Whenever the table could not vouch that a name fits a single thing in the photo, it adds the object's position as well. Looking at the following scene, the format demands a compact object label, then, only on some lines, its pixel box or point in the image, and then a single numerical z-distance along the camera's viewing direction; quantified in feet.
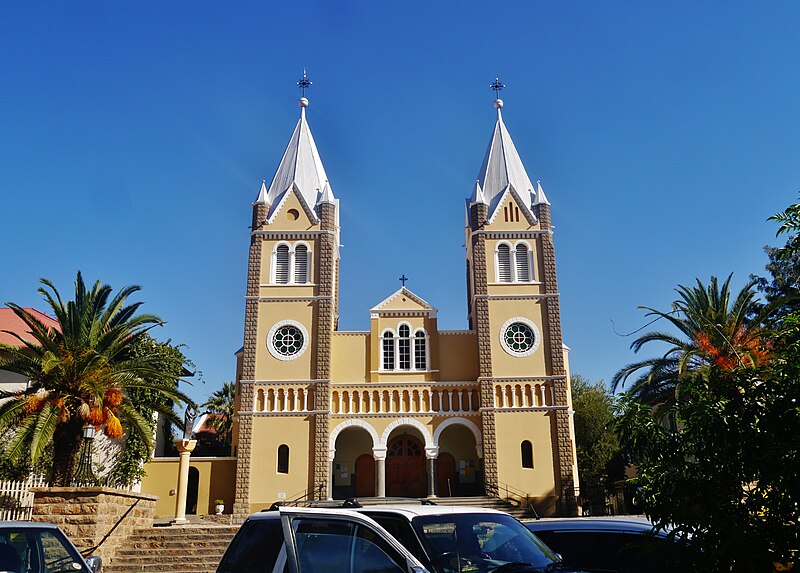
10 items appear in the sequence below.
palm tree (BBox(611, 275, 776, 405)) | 83.25
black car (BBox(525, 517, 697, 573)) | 28.19
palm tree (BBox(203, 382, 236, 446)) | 162.40
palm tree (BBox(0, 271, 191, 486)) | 64.13
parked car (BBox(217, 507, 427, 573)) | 20.47
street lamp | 65.00
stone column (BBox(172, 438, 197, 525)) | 84.98
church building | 113.19
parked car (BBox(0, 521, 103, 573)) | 25.36
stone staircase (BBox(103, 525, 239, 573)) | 61.67
